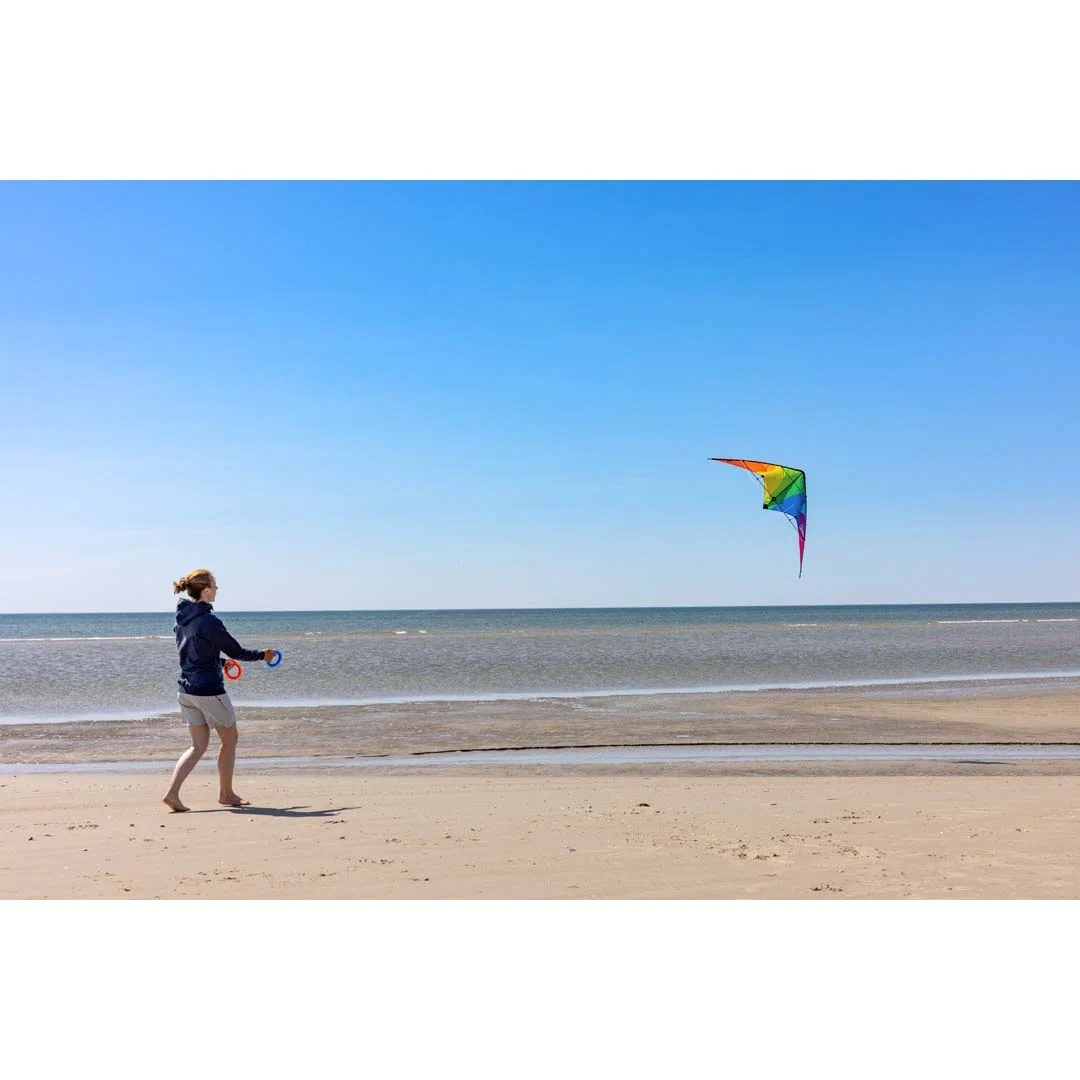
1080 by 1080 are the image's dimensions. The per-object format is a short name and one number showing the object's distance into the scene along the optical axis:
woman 7.45
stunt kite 13.11
